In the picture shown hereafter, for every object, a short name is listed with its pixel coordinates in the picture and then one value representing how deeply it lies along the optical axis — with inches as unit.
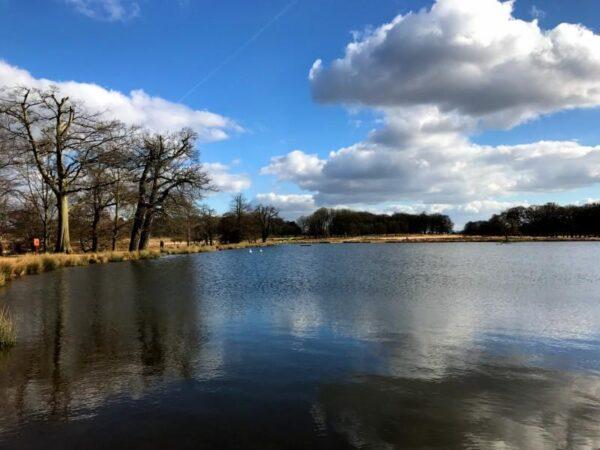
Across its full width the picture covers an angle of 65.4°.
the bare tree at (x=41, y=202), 1492.6
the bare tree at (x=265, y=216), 3975.4
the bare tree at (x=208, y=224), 2908.0
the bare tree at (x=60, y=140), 1163.9
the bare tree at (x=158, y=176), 1566.2
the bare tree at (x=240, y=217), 3282.5
